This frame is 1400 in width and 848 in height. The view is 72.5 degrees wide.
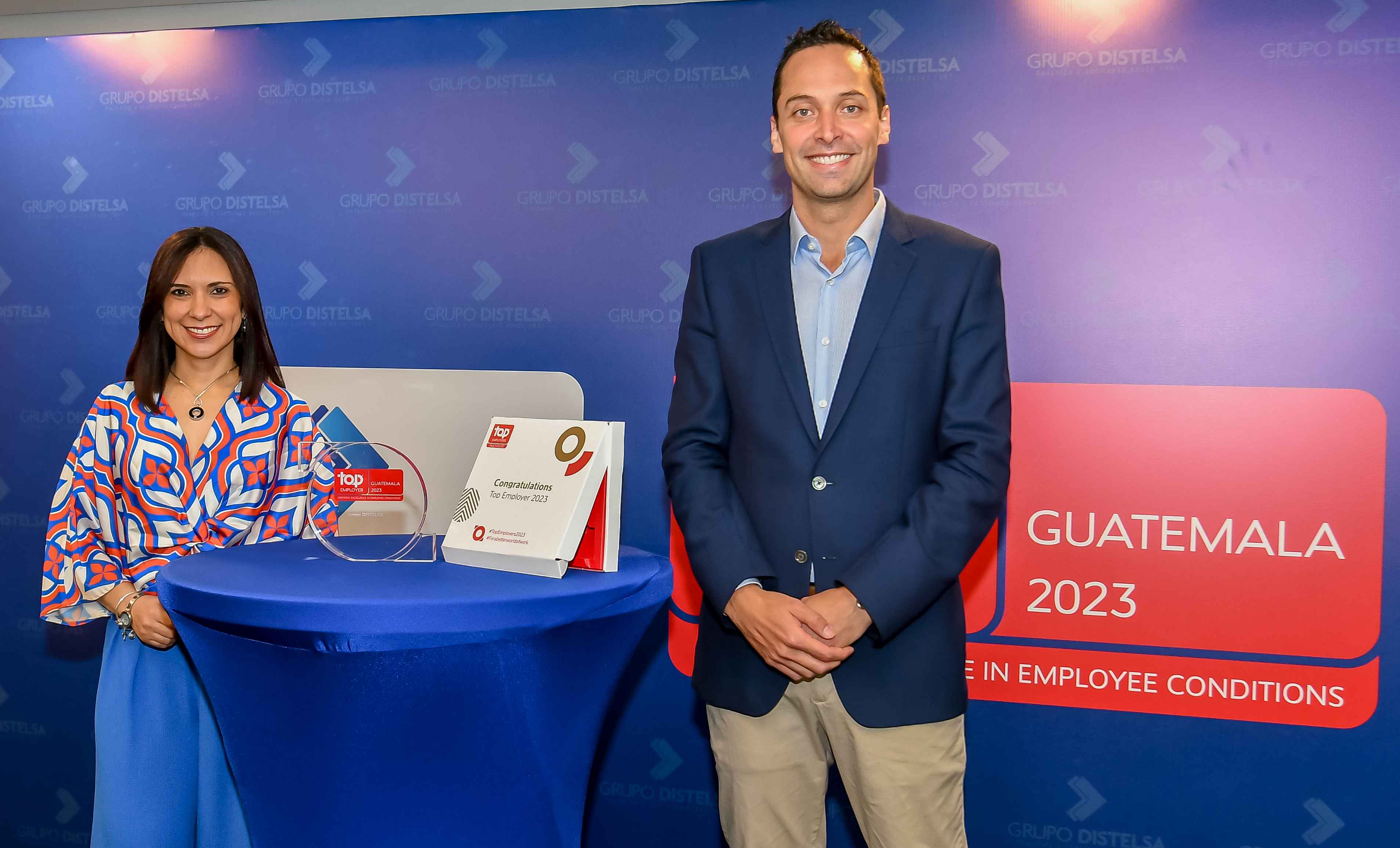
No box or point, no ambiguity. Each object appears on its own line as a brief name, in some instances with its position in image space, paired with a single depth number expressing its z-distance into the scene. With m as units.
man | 1.55
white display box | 1.45
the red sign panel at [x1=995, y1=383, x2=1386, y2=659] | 2.31
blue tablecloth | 1.26
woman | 1.75
